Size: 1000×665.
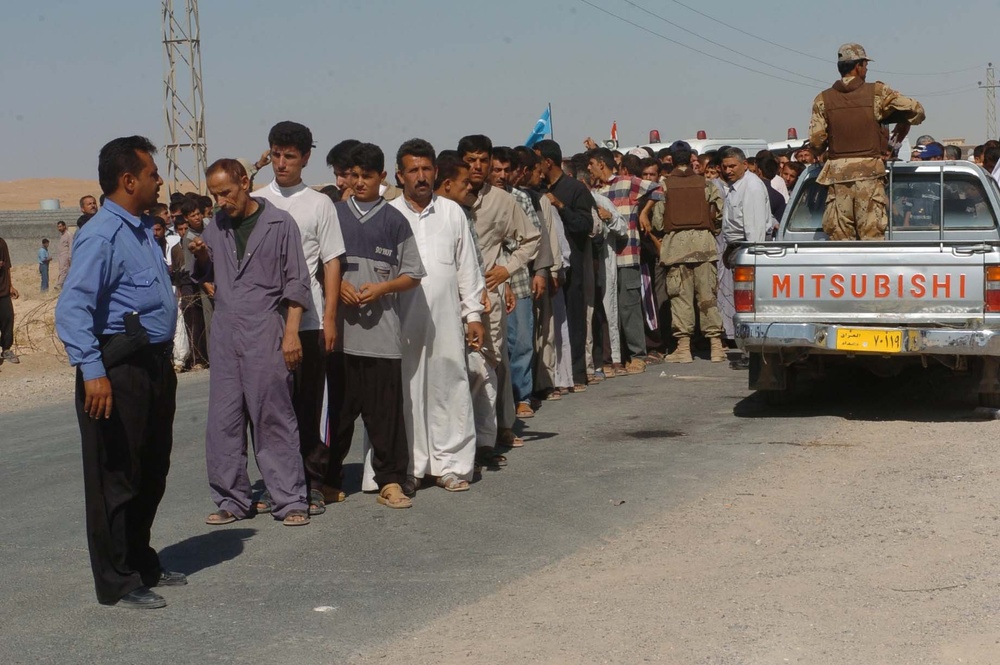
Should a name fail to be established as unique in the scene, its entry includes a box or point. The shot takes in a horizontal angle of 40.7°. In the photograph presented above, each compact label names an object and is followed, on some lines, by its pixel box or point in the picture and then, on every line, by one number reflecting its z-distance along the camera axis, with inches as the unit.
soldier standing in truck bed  414.0
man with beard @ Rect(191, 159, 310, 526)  274.4
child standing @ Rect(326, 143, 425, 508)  297.3
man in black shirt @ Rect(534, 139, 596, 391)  467.8
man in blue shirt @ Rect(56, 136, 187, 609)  214.2
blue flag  613.6
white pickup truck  370.9
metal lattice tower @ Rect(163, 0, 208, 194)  1387.8
